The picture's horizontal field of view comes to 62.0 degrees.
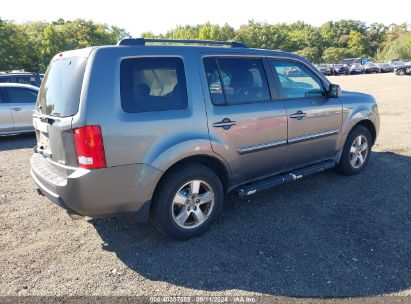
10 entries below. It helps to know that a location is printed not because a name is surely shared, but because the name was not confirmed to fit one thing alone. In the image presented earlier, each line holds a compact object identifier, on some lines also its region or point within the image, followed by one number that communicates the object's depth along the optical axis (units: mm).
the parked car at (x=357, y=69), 47812
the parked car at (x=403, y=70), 36844
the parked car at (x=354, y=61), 58312
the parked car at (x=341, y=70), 48188
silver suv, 2938
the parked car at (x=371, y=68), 47688
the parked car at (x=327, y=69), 49000
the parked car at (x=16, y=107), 8552
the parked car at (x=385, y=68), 47250
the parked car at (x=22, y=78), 11505
